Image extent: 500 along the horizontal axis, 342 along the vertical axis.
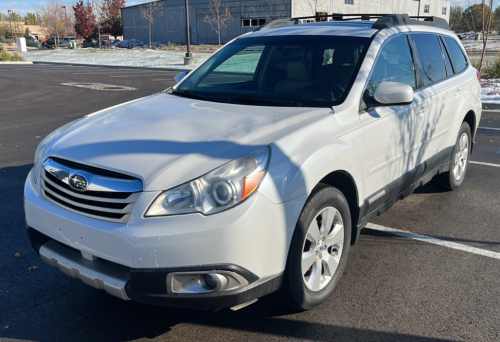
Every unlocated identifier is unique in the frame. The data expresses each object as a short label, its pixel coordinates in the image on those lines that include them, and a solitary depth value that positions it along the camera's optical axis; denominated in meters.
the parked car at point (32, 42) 70.06
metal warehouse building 49.35
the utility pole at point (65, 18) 76.70
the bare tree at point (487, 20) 14.72
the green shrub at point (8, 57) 36.21
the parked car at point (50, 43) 65.75
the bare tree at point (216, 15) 51.08
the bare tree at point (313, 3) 47.24
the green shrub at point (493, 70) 17.25
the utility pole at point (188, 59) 27.08
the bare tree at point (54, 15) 72.26
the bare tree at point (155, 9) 57.31
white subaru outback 2.64
